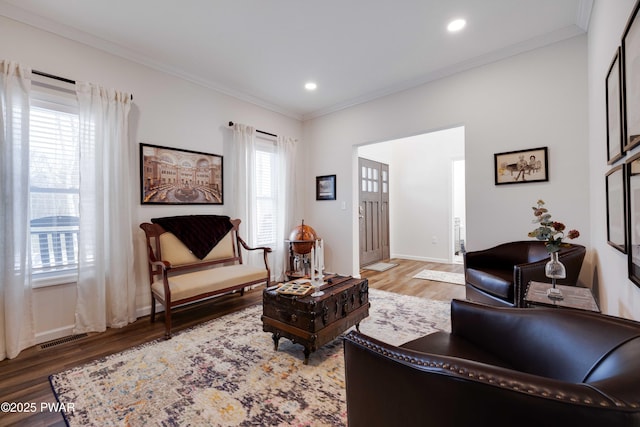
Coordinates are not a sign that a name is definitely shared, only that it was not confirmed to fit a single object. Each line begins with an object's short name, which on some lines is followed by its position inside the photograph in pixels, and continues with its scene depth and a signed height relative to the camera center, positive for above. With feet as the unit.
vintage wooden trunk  6.58 -2.57
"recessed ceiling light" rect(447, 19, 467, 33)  8.36 +5.89
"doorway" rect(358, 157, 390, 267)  17.76 +0.24
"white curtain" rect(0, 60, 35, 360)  7.22 +0.25
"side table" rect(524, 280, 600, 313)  4.97 -1.66
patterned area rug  5.04 -3.67
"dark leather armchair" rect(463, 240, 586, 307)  7.07 -1.71
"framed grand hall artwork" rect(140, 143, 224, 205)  10.08 +1.56
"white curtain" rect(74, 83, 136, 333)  8.53 +0.06
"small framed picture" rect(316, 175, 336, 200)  15.20 +1.55
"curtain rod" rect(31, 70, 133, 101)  7.76 +4.09
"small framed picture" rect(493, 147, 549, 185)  9.37 +1.68
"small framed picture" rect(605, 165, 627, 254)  4.81 +0.08
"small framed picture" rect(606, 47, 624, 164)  4.96 +2.00
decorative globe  13.65 -1.22
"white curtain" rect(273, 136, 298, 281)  14.43 +0.92
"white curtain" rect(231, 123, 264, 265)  12.50 +1.61
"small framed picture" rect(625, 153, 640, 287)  4.05 -0.05
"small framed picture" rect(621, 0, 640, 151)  4.05 +2.13
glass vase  5.57 -1.21
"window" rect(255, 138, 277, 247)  13.91 +1.18
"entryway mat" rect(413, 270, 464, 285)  14.09 -3.39
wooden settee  8.57 -1.67
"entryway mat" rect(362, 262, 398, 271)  17.19 -3.36
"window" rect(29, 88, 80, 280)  7.91 +0.98
